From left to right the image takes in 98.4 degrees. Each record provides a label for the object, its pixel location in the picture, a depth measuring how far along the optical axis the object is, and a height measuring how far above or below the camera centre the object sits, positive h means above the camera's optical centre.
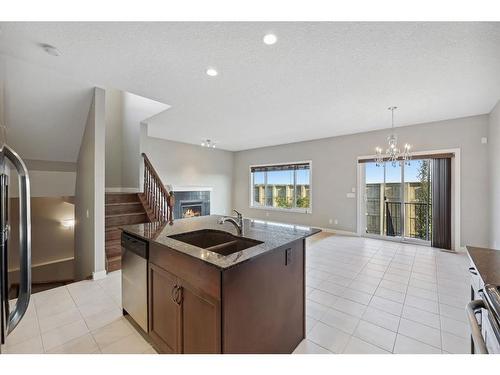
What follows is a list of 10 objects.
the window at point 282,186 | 6.61 +0.04
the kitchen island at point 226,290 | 1.21 -0.66
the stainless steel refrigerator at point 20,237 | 0.94 -0.24
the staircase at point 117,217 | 3.34 -0.56
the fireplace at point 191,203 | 6.37 -0.52
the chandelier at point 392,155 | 3.69 +0.68
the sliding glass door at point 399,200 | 4.80 -0.31
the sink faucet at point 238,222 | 1.85 -0.33
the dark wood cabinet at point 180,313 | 1.23 -0.81
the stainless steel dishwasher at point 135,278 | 1.76 -0.80
